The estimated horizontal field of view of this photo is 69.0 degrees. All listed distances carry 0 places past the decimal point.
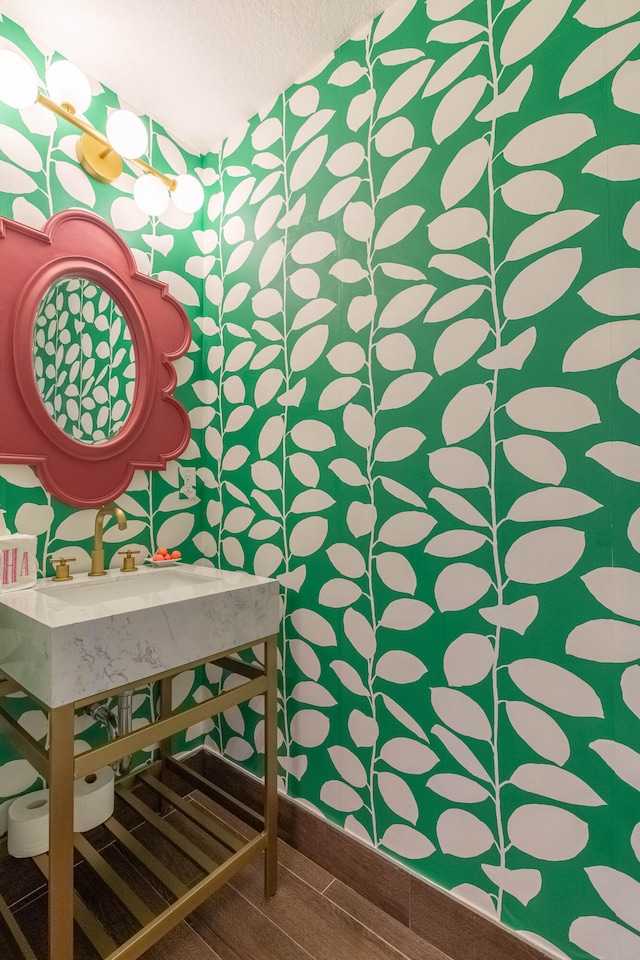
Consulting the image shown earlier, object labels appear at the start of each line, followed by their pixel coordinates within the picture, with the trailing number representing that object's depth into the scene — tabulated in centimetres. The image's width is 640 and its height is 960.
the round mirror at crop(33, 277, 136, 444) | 141
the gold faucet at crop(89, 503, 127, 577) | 145
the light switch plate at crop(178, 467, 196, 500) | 180
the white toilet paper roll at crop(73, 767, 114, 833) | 135
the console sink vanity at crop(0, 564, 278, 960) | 92
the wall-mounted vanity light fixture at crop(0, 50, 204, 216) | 121
